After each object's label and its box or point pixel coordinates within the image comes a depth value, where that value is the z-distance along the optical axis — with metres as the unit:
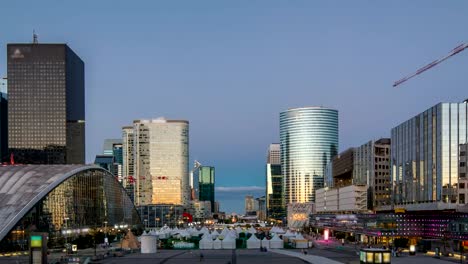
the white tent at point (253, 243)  123.94
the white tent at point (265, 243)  124.16
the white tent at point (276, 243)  124.69
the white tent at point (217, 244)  122.70
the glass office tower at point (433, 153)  152.12
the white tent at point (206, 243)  123.24
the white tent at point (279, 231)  153.50
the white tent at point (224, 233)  136.90
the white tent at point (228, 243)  123.44
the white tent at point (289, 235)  135.07
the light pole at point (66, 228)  138.80
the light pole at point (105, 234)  139.48
